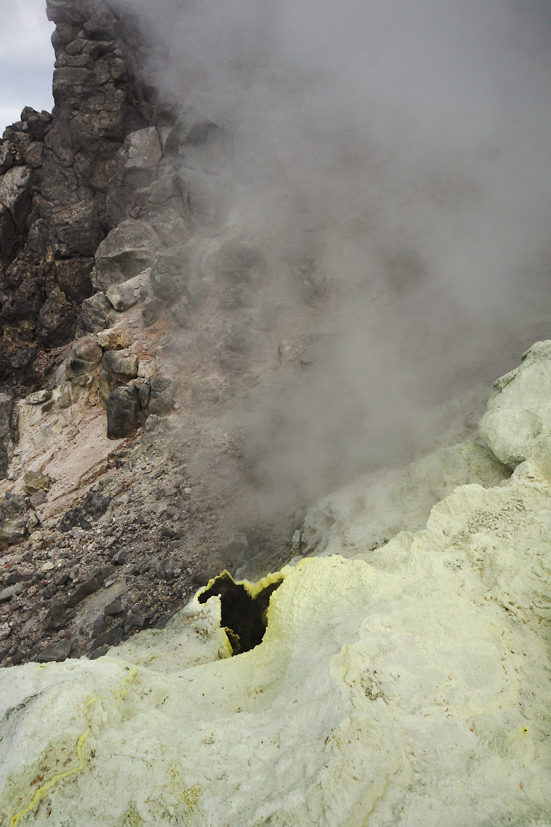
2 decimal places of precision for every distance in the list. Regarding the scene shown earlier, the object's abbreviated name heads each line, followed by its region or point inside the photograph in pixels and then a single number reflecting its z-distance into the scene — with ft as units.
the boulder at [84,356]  36.45
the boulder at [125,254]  39.99
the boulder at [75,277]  49.65
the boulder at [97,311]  38.17
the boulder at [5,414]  37.63
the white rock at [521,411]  12.64
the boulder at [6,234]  50.52
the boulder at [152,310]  35.77
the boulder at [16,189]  49.78
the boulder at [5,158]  49.60
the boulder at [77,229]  48.75
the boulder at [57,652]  18.12
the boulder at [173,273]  35.76
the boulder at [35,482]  31.63
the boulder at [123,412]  32.37
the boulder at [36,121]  49.15
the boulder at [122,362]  33.96
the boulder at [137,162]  42.86
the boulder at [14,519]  27.68
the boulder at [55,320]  50.98
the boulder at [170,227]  38.32
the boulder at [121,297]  37.63
